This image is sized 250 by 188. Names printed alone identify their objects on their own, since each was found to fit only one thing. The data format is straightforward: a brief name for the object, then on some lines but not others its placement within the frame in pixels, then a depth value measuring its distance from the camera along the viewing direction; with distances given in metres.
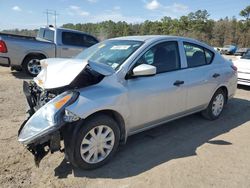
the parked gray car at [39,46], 6.12
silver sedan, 2.14
